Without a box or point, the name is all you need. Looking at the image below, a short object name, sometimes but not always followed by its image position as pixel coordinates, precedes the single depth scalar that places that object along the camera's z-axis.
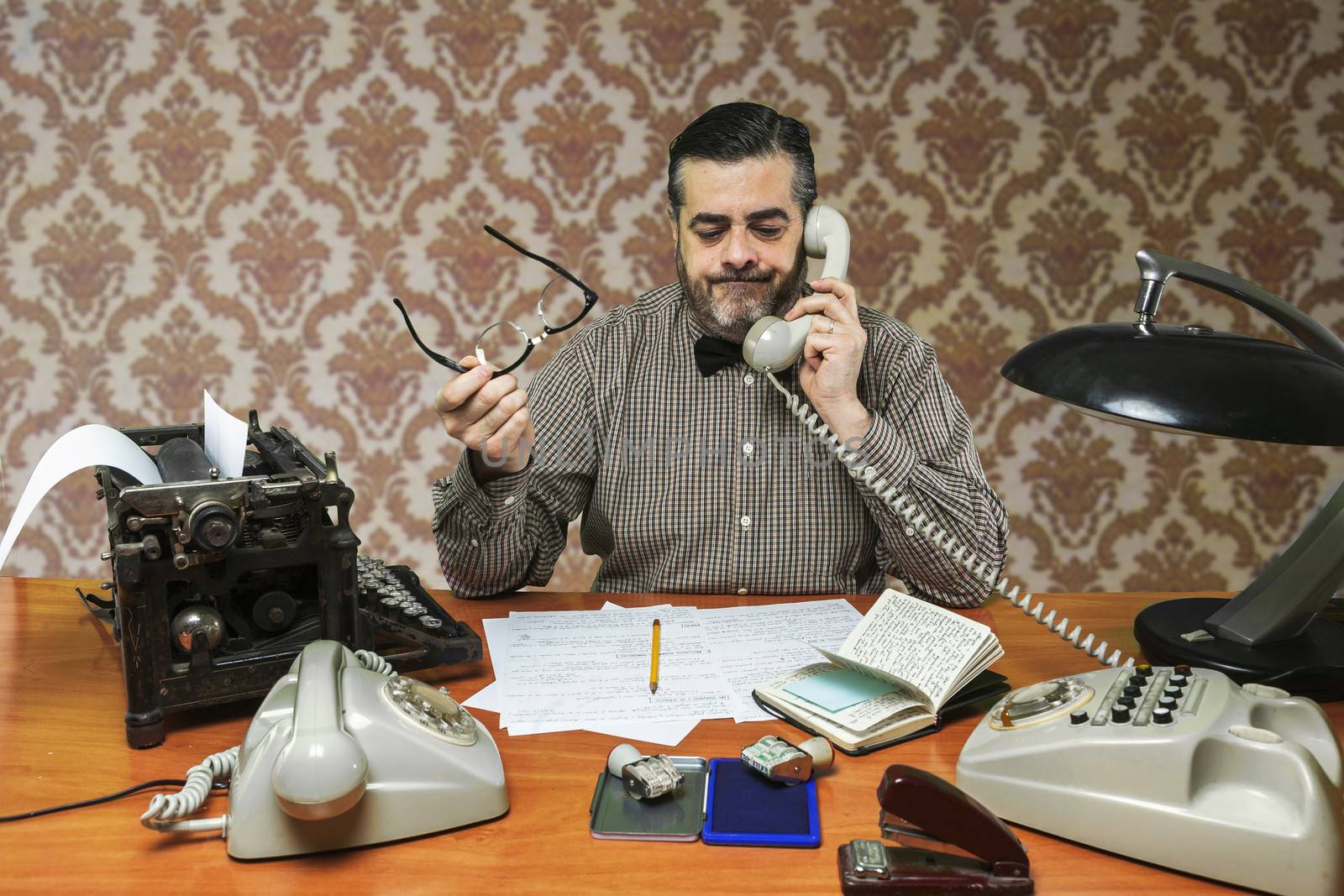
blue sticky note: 1.24
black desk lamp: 1.14
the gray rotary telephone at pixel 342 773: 0.94
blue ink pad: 1.00
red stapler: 0.92
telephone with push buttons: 0.89
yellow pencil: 1.32
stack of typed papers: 1.26
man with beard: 1.83
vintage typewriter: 1.16
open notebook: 1.20
